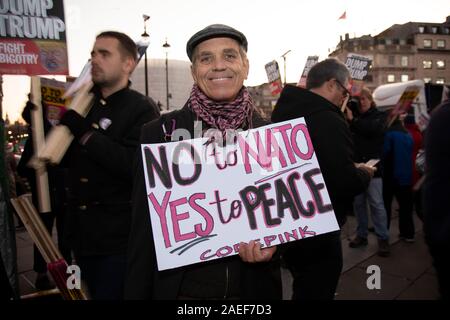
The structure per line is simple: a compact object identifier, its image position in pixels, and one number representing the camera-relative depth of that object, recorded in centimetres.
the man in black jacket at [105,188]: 204
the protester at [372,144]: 461
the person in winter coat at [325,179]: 222
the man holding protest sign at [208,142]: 149
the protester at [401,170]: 515
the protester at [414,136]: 575
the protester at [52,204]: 364
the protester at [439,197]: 133
